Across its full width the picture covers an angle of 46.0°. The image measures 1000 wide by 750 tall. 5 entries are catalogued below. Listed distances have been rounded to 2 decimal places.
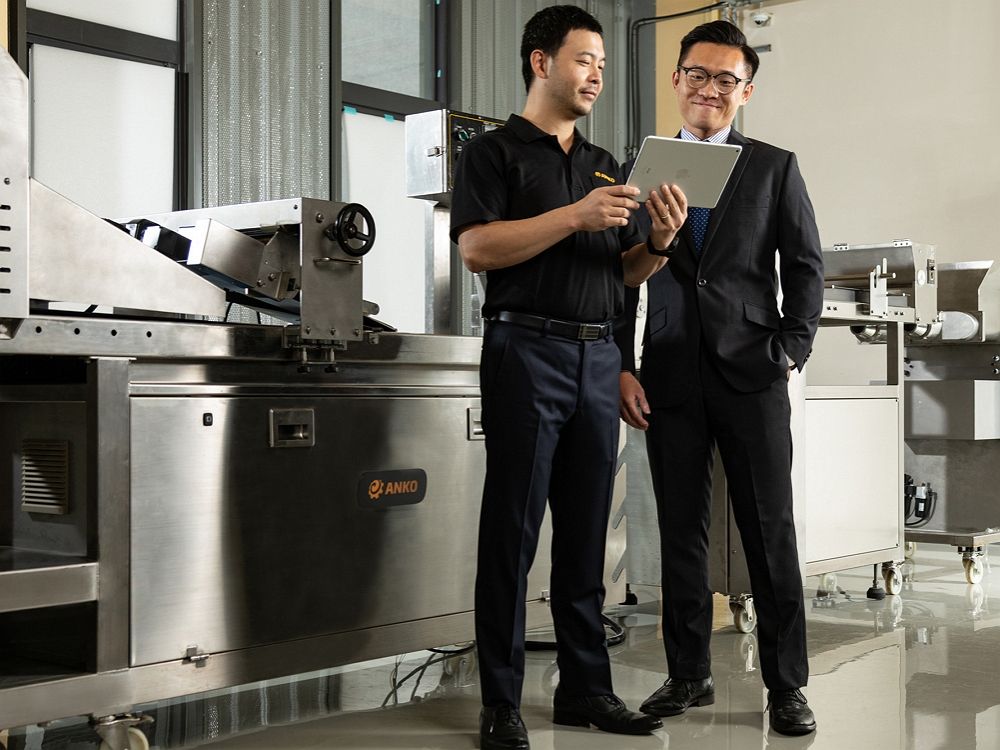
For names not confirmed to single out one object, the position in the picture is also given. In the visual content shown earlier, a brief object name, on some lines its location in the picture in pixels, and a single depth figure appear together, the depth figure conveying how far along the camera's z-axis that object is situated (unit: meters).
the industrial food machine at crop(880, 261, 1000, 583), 4.49
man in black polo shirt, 2.30
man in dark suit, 2.48
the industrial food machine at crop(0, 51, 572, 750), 2.09
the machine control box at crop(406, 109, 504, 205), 3.08
